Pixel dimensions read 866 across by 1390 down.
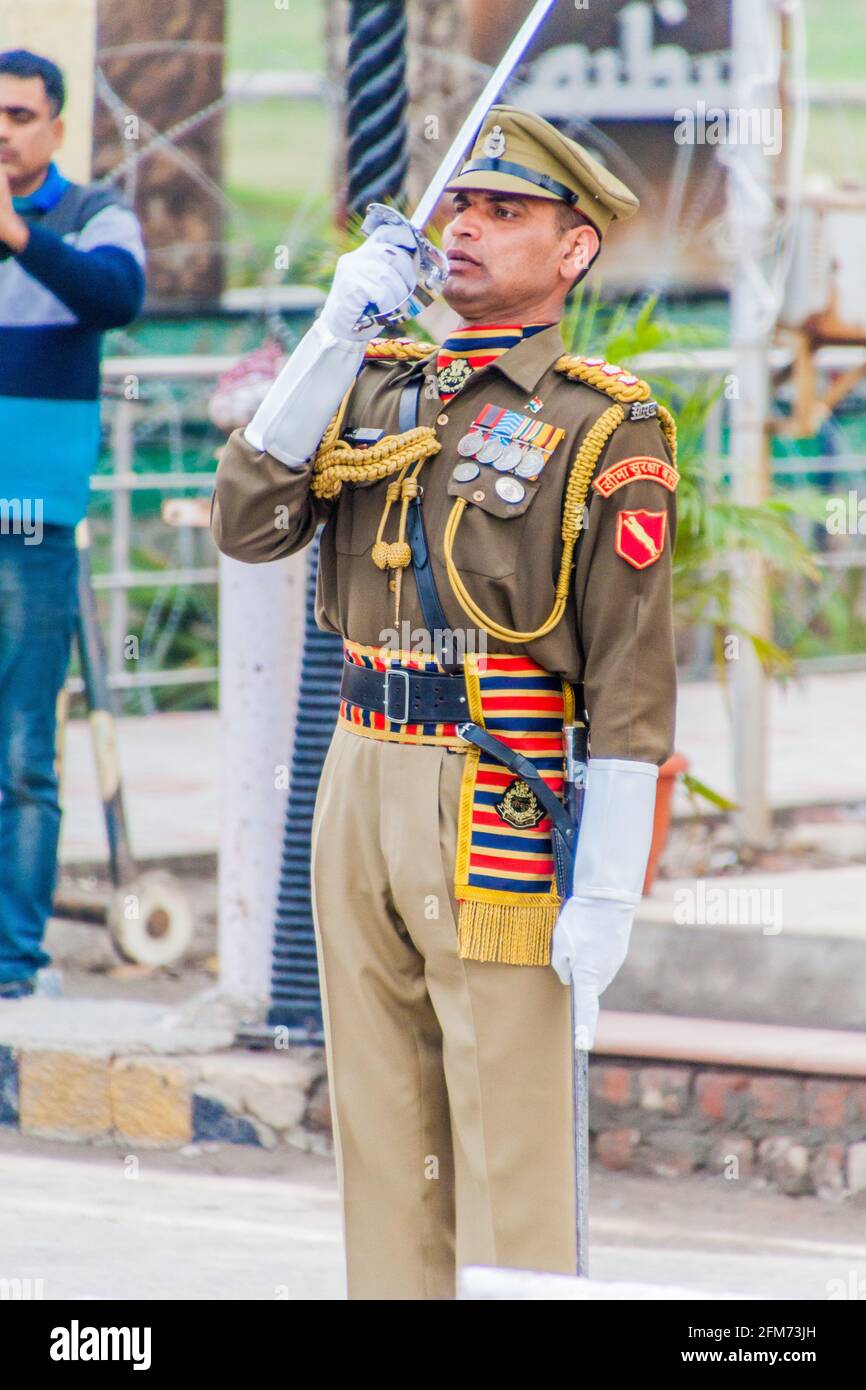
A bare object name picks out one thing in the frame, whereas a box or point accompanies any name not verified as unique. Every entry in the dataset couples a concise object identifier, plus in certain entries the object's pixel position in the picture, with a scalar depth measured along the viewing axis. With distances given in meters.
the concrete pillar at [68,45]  11.86
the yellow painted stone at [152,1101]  10.41
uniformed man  6.50
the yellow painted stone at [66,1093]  10.47
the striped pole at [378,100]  10.39
